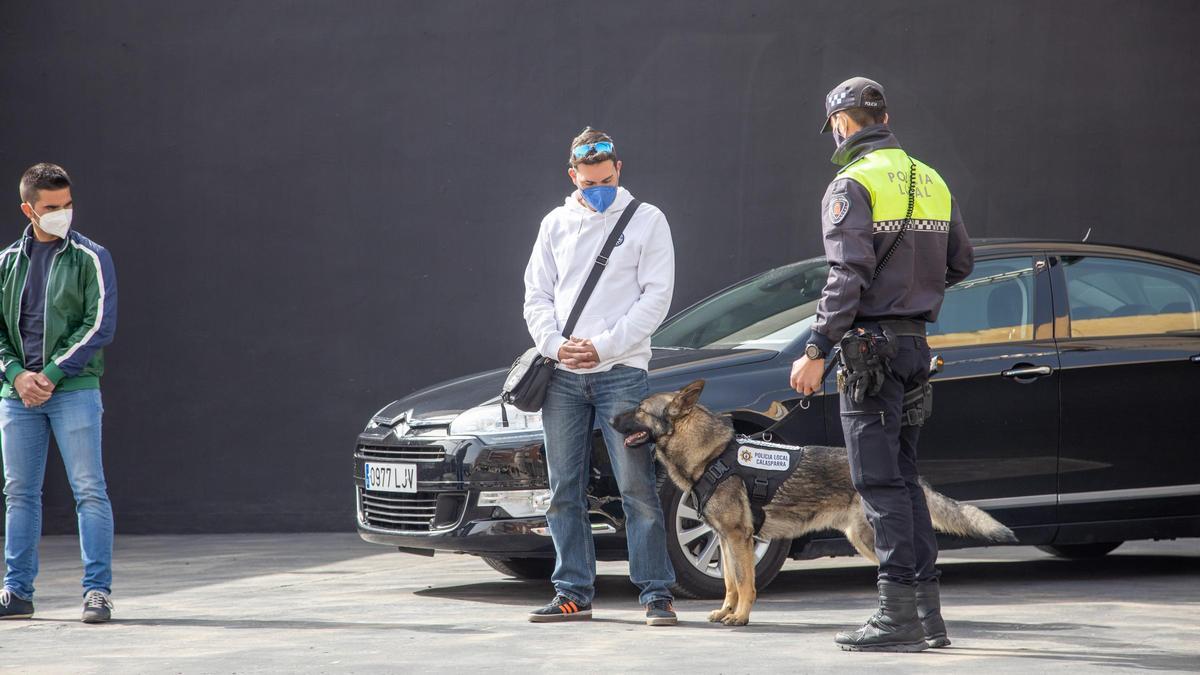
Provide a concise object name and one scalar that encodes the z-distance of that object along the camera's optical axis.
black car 12.92
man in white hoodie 11.90
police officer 10.30
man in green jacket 12.63
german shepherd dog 11.74
